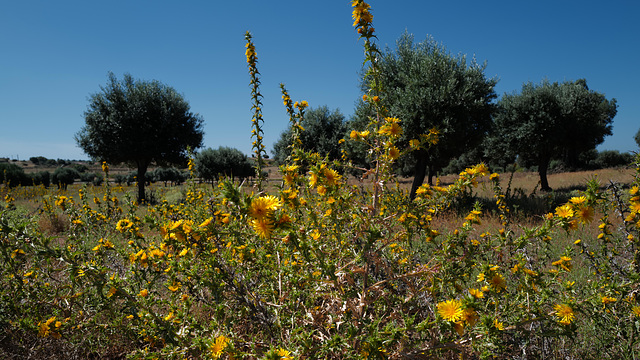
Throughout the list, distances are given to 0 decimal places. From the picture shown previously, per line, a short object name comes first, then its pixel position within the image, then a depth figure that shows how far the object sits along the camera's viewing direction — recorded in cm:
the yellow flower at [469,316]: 140
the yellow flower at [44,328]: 196
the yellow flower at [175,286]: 196
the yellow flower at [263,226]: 121
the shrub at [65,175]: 3310
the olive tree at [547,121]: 1531
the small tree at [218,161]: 3466
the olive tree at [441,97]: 943
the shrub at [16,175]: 2333
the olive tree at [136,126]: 1412
